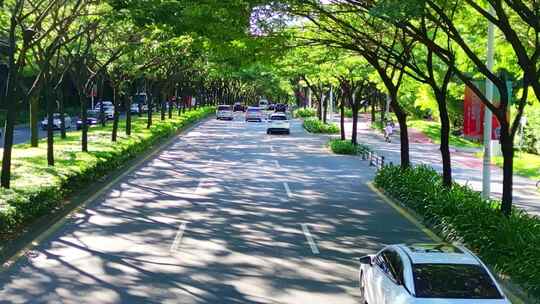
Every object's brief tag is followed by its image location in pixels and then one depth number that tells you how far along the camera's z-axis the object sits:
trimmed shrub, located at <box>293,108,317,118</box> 75.63
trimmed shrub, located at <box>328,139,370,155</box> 33.84
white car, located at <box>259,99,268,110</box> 105.40
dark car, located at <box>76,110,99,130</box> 54.17
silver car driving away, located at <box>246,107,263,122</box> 66.69
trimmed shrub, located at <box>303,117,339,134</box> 49.06
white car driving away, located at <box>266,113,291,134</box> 48.62
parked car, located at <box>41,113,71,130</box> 50.88
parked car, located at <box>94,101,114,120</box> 65.72
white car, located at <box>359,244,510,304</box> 7.43
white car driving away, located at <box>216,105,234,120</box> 69.88
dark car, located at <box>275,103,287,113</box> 81.13
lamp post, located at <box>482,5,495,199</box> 15.96
